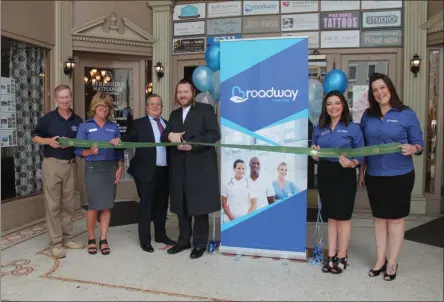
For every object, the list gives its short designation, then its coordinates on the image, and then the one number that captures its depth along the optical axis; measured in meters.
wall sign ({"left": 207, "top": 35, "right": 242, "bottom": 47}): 6.57
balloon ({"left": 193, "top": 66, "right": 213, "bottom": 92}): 4.36
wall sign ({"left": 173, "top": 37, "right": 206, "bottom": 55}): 6.68
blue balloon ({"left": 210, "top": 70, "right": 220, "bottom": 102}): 4.24
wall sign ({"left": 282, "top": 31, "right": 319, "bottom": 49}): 6.29
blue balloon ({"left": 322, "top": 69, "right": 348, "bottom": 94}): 3.83
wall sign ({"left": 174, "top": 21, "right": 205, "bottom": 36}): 6.69
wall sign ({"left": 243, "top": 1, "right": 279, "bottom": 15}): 6.41
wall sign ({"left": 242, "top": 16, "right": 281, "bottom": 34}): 6.41
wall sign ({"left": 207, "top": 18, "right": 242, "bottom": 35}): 6.55
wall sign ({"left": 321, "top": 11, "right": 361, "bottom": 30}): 6.18
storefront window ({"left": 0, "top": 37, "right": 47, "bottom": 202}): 5.30
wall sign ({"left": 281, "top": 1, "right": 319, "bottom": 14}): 6.28
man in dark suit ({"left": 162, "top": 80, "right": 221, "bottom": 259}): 3.96
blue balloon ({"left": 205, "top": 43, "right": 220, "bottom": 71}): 4.26
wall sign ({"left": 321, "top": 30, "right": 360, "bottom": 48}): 6.20
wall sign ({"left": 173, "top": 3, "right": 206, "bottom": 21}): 6.67
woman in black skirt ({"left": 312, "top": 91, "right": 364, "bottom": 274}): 3.48
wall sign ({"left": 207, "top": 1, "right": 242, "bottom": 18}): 6.54
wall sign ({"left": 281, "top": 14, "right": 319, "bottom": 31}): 6.29
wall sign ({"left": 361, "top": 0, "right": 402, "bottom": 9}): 6.05
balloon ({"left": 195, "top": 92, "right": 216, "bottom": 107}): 4.49
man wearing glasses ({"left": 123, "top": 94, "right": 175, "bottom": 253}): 4.16
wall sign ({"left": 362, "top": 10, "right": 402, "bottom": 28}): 6.06
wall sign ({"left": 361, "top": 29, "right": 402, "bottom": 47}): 6.07
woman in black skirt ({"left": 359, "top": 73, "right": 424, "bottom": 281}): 3.32
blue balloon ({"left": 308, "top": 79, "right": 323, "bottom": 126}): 4.09
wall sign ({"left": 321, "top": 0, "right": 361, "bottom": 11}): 6.17
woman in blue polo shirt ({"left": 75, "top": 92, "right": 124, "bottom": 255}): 4.04
